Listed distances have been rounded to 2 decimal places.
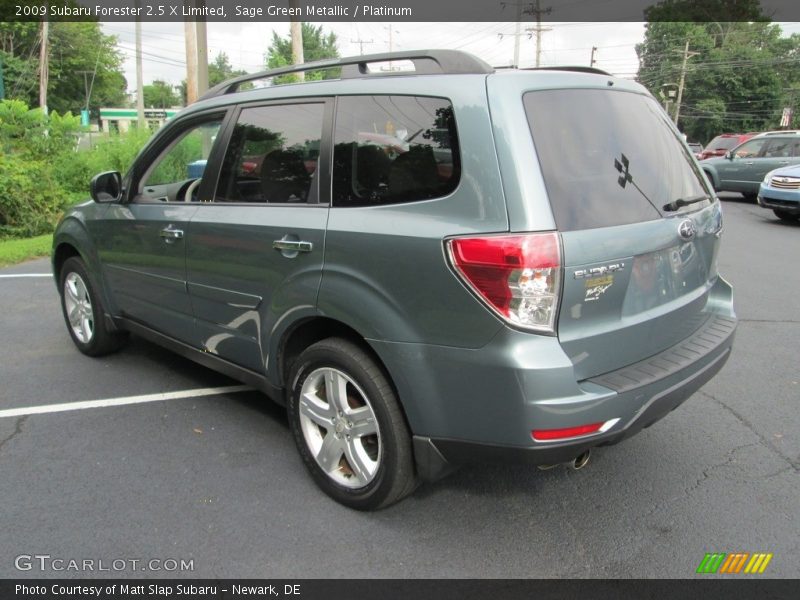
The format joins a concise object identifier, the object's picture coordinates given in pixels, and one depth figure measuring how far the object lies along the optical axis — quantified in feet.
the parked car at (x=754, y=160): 50.49
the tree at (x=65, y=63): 171.94
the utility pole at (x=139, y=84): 117.37
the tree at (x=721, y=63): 202.69
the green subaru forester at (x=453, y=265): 7.59
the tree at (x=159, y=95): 420.07
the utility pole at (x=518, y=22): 143.55
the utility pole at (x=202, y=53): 47.75
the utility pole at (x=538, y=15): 171.94
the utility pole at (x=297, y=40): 53.83
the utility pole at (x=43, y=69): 137.47
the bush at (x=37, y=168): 35.01
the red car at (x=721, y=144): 73.05
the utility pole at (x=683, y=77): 192.41
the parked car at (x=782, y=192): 40.19
